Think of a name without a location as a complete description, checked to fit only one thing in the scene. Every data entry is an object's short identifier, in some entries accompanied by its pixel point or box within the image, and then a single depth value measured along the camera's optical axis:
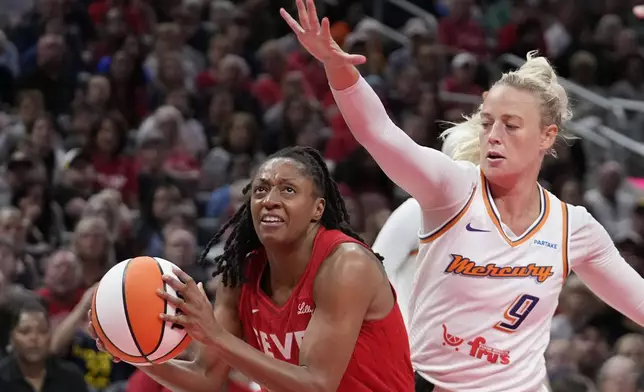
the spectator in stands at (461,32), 22.58
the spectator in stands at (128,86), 19.28
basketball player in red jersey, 6.50
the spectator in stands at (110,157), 17.37
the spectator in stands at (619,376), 12.97
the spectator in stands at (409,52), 21.77
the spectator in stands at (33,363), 11.97
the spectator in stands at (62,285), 13.47
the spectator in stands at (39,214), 15.82
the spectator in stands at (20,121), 17.58
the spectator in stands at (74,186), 16.56
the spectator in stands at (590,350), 14.05
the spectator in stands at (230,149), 18.00
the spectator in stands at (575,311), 14.87
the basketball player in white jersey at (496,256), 7.48
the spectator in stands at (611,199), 18.31
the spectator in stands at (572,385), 13.01
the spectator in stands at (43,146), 17.05
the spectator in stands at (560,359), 13.72
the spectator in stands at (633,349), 13.58
